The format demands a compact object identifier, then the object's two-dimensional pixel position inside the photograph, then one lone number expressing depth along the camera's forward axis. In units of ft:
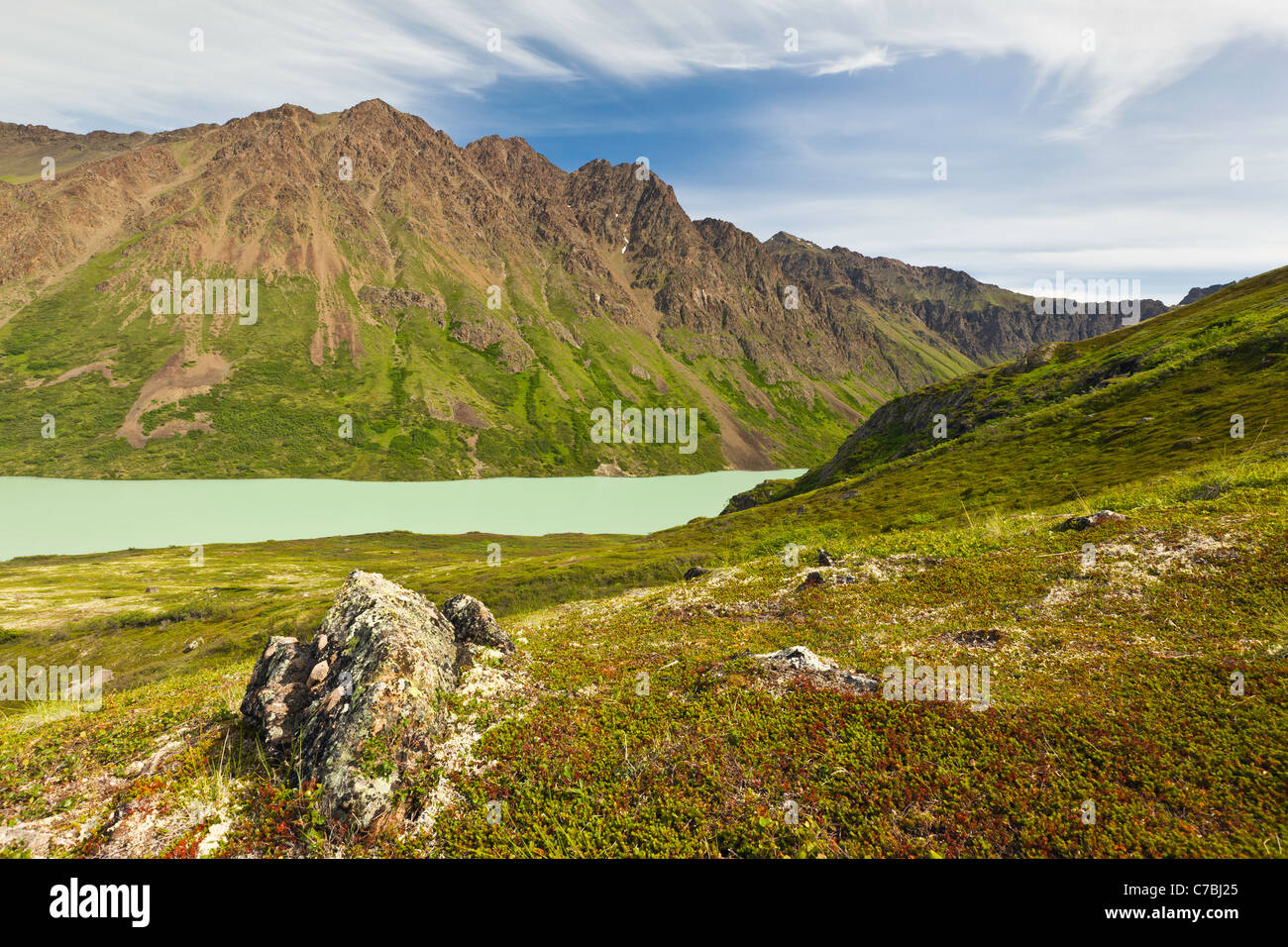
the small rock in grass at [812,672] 42.88
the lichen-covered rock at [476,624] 58.44
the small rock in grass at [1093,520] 71.20
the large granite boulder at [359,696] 34.47
